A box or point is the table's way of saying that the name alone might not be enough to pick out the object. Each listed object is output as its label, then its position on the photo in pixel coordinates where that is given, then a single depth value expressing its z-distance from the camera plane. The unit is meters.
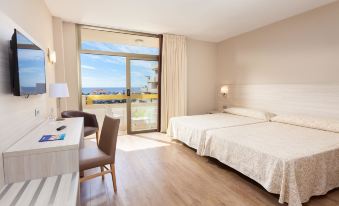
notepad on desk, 1.53
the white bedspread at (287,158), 1.73
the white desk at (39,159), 1.26
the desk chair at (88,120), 3.15
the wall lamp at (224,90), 4.82
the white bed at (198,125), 3.07
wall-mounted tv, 1.41
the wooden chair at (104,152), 1.89
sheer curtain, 4.56
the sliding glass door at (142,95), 4.50
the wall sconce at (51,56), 3.01
